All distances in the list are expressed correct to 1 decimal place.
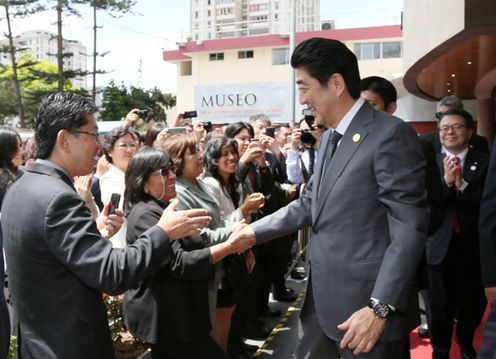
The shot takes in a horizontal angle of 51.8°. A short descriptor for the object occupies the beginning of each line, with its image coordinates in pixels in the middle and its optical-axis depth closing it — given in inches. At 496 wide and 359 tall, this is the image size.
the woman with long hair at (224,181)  138.0
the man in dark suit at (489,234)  93.1
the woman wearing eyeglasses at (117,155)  157.0
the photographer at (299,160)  233.9
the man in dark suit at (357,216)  75.1
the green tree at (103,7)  1108.1
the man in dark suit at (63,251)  67.0
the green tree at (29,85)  1128.2
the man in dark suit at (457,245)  142.9
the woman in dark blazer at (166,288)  100.7
